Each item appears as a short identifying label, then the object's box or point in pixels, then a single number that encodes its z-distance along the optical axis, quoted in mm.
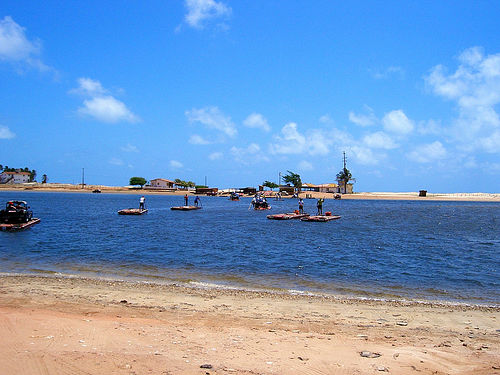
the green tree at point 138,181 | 163250
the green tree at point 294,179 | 147375
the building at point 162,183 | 156750
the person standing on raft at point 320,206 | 47269
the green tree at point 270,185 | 152000
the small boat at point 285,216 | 45812
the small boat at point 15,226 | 30109
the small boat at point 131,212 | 50812
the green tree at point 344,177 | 131388
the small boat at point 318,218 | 43469
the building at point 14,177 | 156125
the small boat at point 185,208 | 62531
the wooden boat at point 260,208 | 66188
